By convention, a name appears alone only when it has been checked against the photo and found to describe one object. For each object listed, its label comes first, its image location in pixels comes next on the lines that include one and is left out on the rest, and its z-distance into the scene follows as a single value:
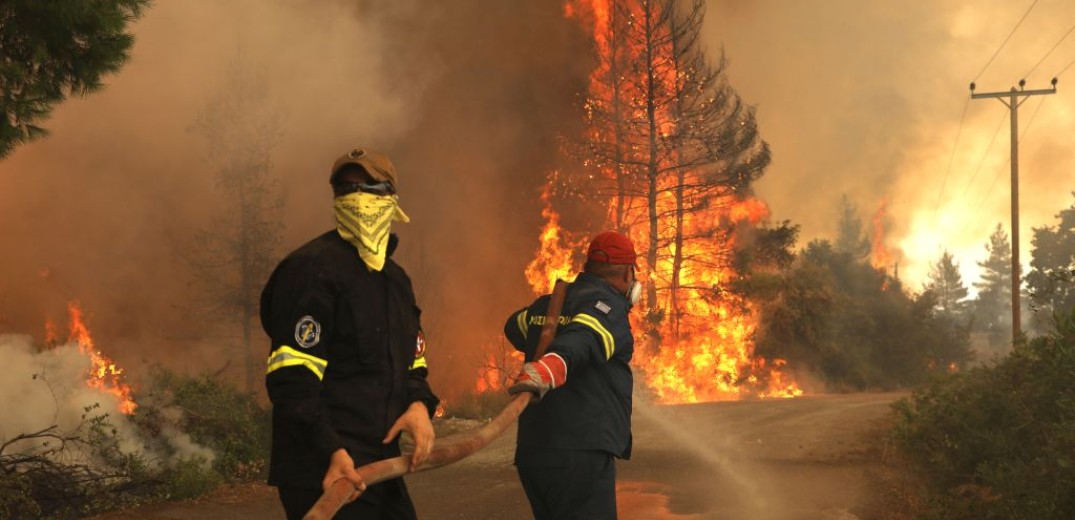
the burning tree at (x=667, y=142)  25.03
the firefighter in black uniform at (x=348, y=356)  2.96
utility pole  25.55
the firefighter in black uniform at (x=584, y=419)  4.36
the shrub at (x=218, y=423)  10.28
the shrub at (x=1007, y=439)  6.37
